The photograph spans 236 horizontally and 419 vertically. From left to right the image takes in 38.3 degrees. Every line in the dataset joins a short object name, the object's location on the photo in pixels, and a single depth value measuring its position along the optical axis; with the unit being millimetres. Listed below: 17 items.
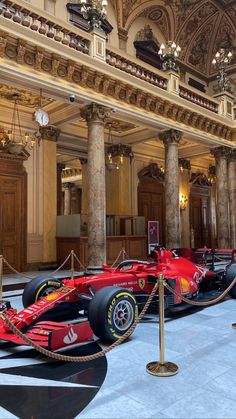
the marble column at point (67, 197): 21547
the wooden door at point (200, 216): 18766
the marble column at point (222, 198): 14344
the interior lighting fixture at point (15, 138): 10508
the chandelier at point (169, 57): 11975
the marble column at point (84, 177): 14914
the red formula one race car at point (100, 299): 3930
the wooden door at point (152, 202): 15859
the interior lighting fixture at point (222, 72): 14488
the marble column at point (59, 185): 16263
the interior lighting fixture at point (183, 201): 17562
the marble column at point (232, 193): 15062
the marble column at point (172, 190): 12047
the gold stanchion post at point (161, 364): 3236
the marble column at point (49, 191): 11484
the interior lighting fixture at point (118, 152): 14586
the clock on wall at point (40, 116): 8727
